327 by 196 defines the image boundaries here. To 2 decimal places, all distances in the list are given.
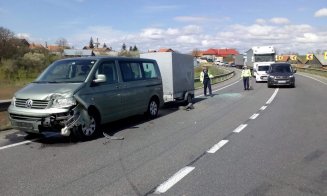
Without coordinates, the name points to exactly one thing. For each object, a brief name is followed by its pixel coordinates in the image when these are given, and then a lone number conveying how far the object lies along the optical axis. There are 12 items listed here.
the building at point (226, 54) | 196.75
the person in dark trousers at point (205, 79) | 19.88
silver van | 7.52
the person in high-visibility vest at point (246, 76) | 23.77
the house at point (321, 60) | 72.44
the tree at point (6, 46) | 57.08
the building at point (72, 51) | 93.25
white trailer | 13.78
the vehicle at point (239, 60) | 76.22
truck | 37.57
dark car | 25.91
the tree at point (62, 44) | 109.37
